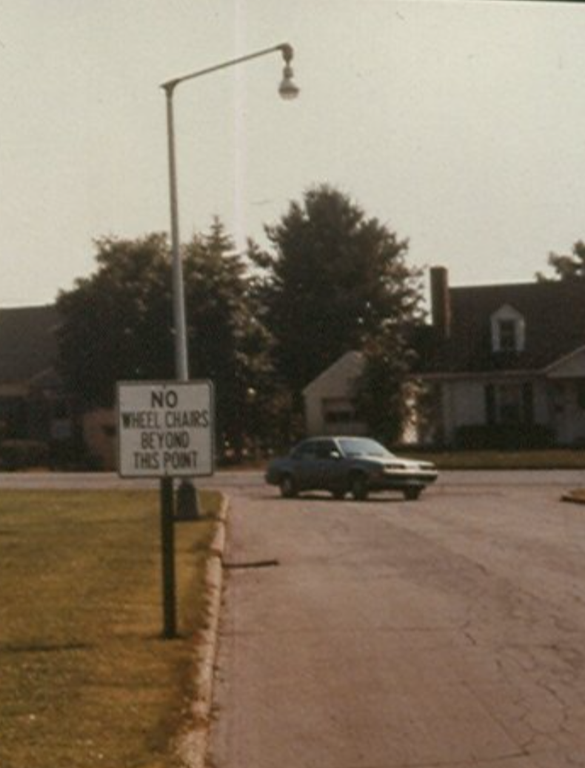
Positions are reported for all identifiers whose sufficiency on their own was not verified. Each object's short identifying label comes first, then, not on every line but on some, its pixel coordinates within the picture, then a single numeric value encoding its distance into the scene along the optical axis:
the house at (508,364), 62.16
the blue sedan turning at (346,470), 35.59
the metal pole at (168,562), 12.84
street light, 27.42
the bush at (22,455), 66.75
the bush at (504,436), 61.03
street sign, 12.99
